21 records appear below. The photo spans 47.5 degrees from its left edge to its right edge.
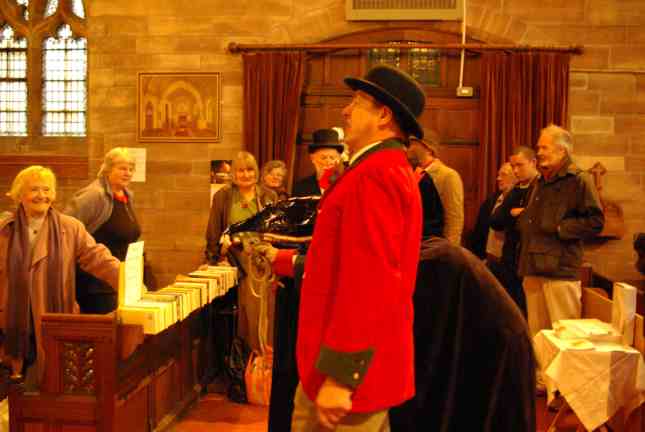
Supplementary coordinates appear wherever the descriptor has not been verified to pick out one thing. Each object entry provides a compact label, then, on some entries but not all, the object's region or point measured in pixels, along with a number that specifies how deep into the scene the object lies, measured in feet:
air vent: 19.61
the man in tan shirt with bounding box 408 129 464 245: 13.29
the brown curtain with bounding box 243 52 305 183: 19.97
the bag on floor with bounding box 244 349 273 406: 13.47
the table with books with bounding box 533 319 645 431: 10.05
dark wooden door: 20.02
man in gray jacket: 13.04
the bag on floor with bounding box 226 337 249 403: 13.87
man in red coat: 5.41
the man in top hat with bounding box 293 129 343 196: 13.96
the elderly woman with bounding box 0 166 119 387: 10.91
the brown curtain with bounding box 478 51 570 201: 19.36
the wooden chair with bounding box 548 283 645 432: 10.21
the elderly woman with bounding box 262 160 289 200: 17.13
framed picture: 20.47
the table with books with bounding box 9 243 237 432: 9.39
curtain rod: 19.43
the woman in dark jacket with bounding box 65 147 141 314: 12.85
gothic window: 22.61
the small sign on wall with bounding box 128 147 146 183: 20.68
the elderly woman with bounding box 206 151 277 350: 14.80
